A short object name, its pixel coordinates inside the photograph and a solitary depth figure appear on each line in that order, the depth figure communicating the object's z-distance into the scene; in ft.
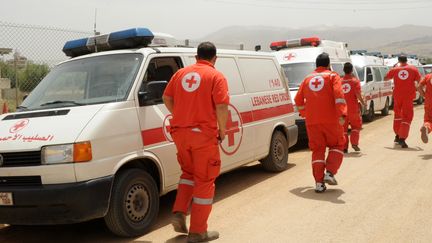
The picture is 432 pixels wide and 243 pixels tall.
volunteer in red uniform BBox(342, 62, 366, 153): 32.91
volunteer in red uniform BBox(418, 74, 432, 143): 31.58
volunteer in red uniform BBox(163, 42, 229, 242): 15.44
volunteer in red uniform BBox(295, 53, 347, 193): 21.72
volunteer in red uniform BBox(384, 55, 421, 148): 33.96
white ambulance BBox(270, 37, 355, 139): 38.75
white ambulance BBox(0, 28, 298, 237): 14.82
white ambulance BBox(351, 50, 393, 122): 50.14
